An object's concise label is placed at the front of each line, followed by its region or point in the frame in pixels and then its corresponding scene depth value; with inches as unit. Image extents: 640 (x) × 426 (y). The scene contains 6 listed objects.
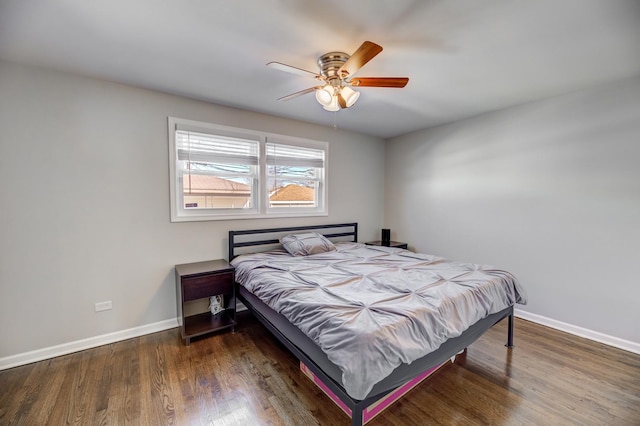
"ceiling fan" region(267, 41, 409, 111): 77.8
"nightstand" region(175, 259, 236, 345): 102.2
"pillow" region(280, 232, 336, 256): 130.5
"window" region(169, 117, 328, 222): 118.8
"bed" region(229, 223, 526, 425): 54.6
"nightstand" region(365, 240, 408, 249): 174.4
